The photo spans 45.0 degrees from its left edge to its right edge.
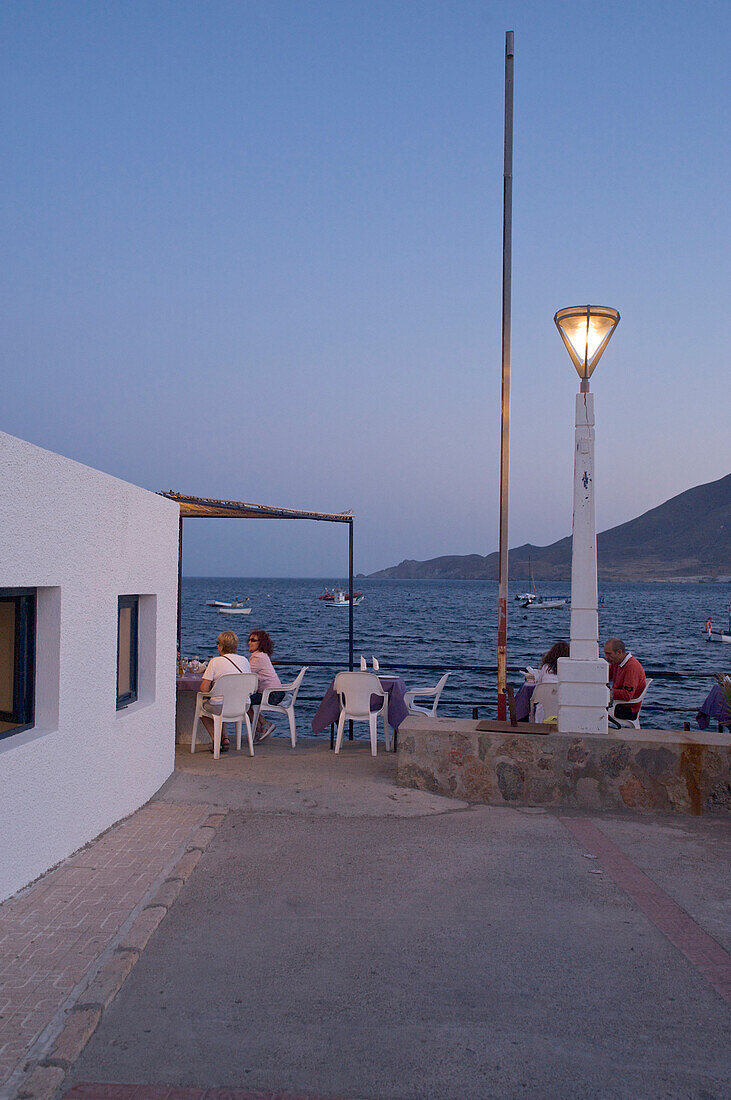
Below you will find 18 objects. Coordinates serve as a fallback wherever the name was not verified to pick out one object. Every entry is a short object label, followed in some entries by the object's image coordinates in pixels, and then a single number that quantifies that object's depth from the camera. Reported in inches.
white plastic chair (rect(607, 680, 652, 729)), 330.2
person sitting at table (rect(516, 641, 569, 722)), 343.0
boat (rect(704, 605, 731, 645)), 2203.4
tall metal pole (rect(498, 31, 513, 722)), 327.6
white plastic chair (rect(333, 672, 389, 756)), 349.4
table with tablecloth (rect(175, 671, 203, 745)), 362.9
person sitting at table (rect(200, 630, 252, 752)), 342.0
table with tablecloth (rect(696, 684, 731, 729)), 353.7
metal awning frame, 332.8
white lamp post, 263.9
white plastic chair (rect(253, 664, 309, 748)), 367.2
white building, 176.7
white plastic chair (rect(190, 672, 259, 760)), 335.3
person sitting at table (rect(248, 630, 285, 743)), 373.1
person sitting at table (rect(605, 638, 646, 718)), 339.3
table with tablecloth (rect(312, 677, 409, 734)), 354.9
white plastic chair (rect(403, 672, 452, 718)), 386.0
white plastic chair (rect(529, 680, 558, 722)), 334.3
